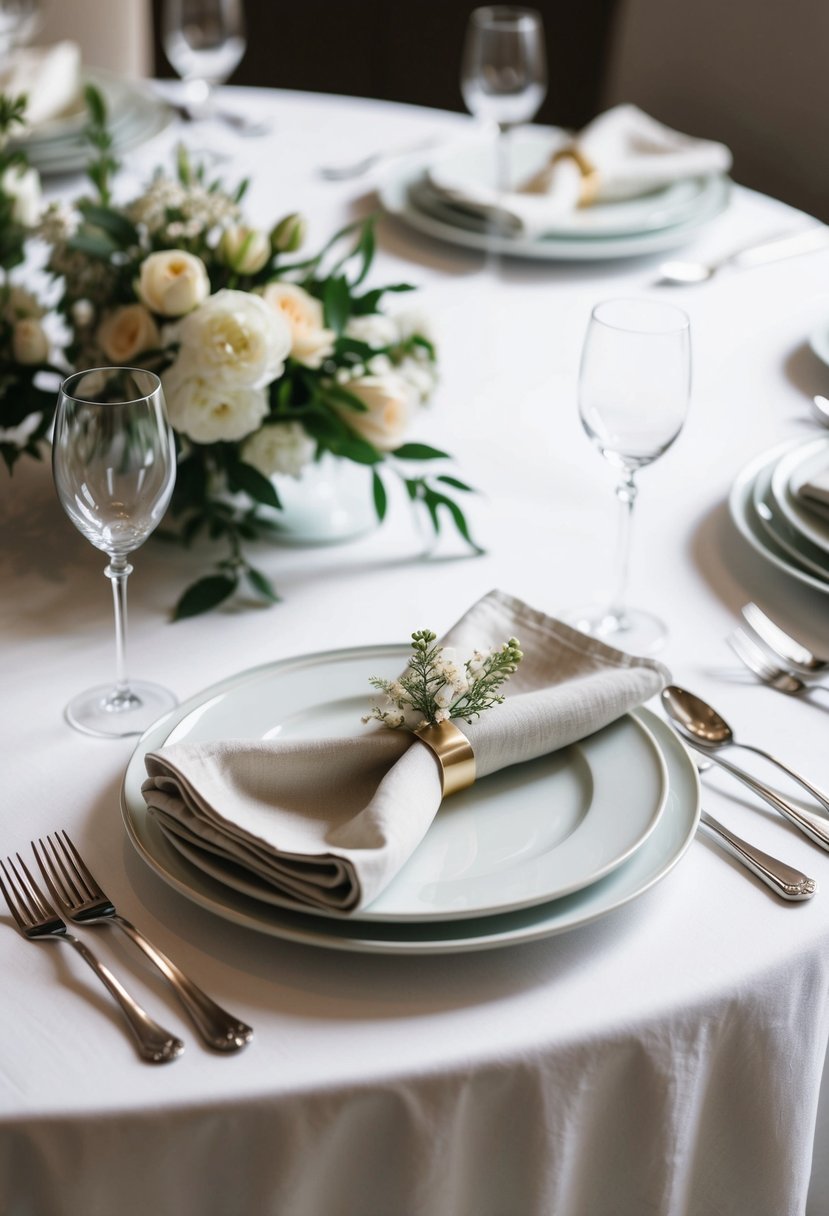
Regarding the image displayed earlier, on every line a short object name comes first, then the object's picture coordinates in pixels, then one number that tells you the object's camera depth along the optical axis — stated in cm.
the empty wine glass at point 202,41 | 201
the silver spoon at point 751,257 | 166
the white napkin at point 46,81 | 194
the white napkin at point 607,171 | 169
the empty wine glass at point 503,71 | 175
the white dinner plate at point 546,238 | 168
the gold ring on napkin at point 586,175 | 179
